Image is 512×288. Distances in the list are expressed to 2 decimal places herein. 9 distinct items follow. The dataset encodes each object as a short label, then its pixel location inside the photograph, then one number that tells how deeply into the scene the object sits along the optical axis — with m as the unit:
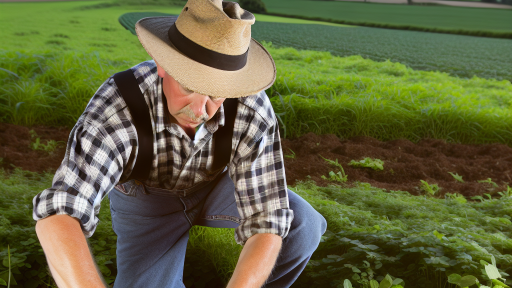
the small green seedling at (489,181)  2.57
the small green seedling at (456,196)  2.10
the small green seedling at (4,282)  1.30
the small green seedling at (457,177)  2.64
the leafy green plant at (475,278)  1.17
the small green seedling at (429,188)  2.39
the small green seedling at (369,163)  2.65
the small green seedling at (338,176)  2.44
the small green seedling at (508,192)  2.27
